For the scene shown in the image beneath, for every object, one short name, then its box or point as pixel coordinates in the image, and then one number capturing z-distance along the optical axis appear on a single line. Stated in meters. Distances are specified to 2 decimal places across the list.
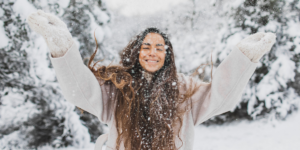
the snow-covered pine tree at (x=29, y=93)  3.12
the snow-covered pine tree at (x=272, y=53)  4.39
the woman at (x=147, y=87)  0.94
